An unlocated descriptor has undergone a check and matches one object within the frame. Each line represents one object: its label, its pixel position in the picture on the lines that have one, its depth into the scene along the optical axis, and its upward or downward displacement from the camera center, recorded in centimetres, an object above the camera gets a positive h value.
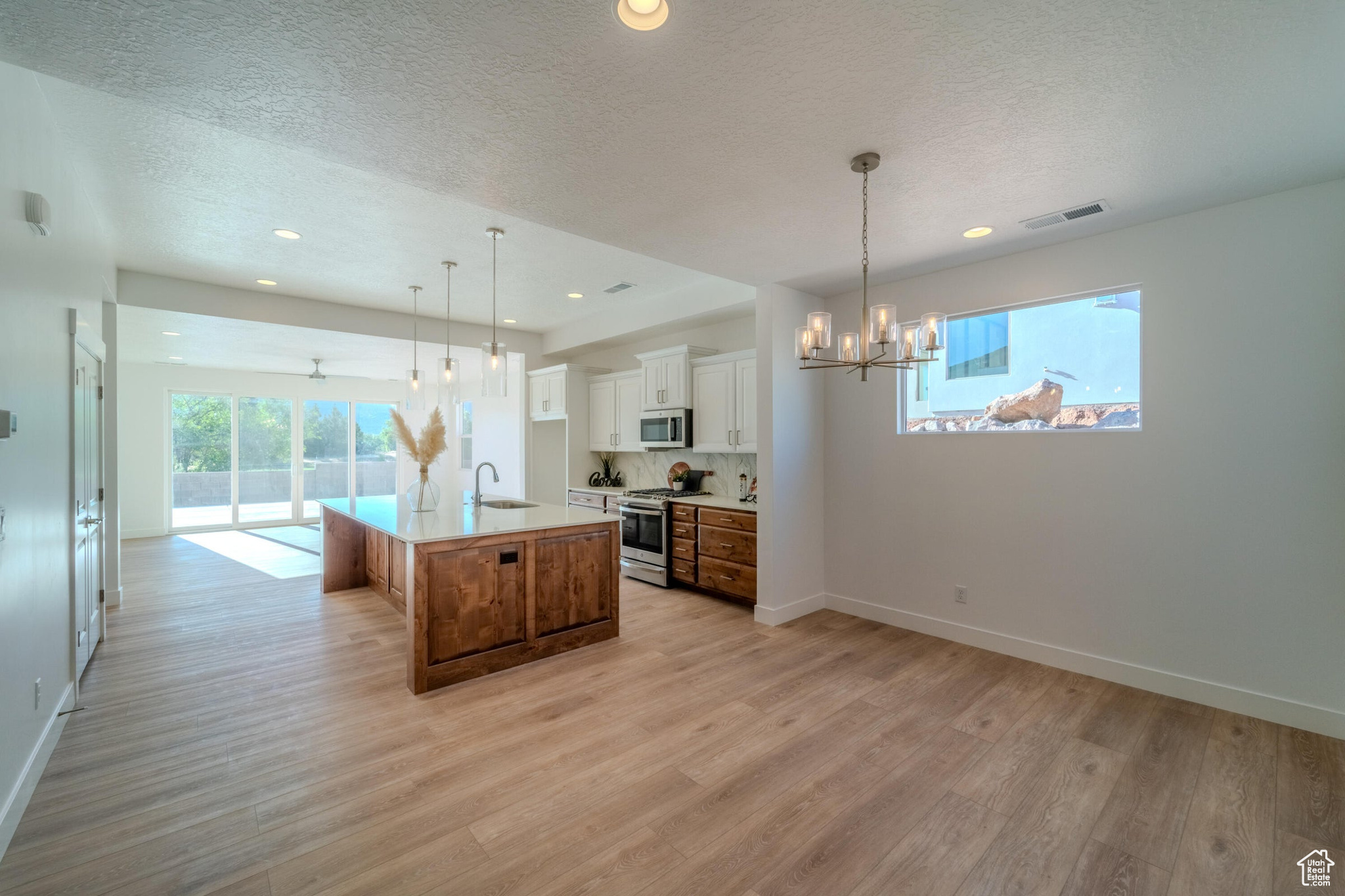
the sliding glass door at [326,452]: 997 +0
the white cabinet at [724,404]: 496 +43
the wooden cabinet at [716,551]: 459 -93
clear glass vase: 426 -35
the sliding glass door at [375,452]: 1061 +0
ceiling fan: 866 +132
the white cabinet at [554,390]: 671 +78
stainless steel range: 531 -87
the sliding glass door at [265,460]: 931 -15
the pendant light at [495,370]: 403 +61
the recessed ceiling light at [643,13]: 153 +127
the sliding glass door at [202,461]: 883 -15
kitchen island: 311 -86
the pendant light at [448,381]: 449 +61
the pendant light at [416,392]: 475 +53
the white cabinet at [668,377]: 545 +77
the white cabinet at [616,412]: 632 +46
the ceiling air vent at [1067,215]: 285 +127
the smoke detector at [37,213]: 209 +96
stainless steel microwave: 546 +21
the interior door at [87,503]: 306 -32
